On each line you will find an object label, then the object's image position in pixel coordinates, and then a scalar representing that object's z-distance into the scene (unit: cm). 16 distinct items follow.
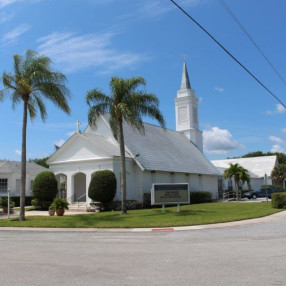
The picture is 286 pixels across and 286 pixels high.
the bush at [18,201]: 3632
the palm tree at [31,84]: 2014
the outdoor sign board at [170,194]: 2178
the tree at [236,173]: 4044
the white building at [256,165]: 6318
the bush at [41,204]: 2825
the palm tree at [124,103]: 2186
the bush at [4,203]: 2547
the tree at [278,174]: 5988
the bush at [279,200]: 2466
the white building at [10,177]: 3838
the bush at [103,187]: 2525
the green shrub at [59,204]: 2214
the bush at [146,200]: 2856
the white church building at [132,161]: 2855
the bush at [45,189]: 2794
